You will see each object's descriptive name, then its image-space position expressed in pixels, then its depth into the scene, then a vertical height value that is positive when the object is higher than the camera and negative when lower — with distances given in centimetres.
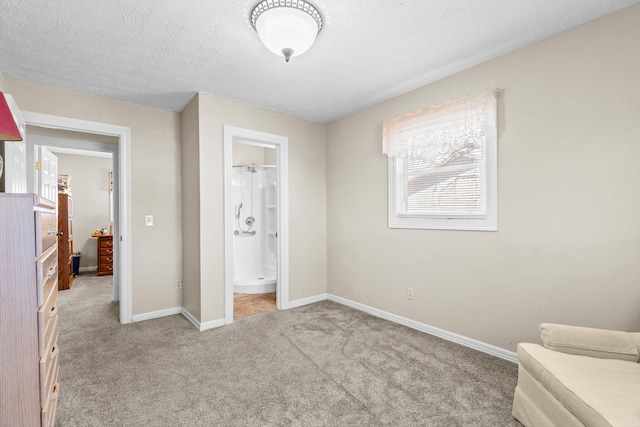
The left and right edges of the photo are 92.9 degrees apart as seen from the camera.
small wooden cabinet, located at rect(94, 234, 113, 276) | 580 -79
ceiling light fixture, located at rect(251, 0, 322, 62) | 177 +113
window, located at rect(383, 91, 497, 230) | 253 +43
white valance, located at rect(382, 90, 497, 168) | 252 +75
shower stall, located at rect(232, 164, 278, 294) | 516 -14
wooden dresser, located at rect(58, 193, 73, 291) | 474 -47
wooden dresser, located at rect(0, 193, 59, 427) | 122 -42
